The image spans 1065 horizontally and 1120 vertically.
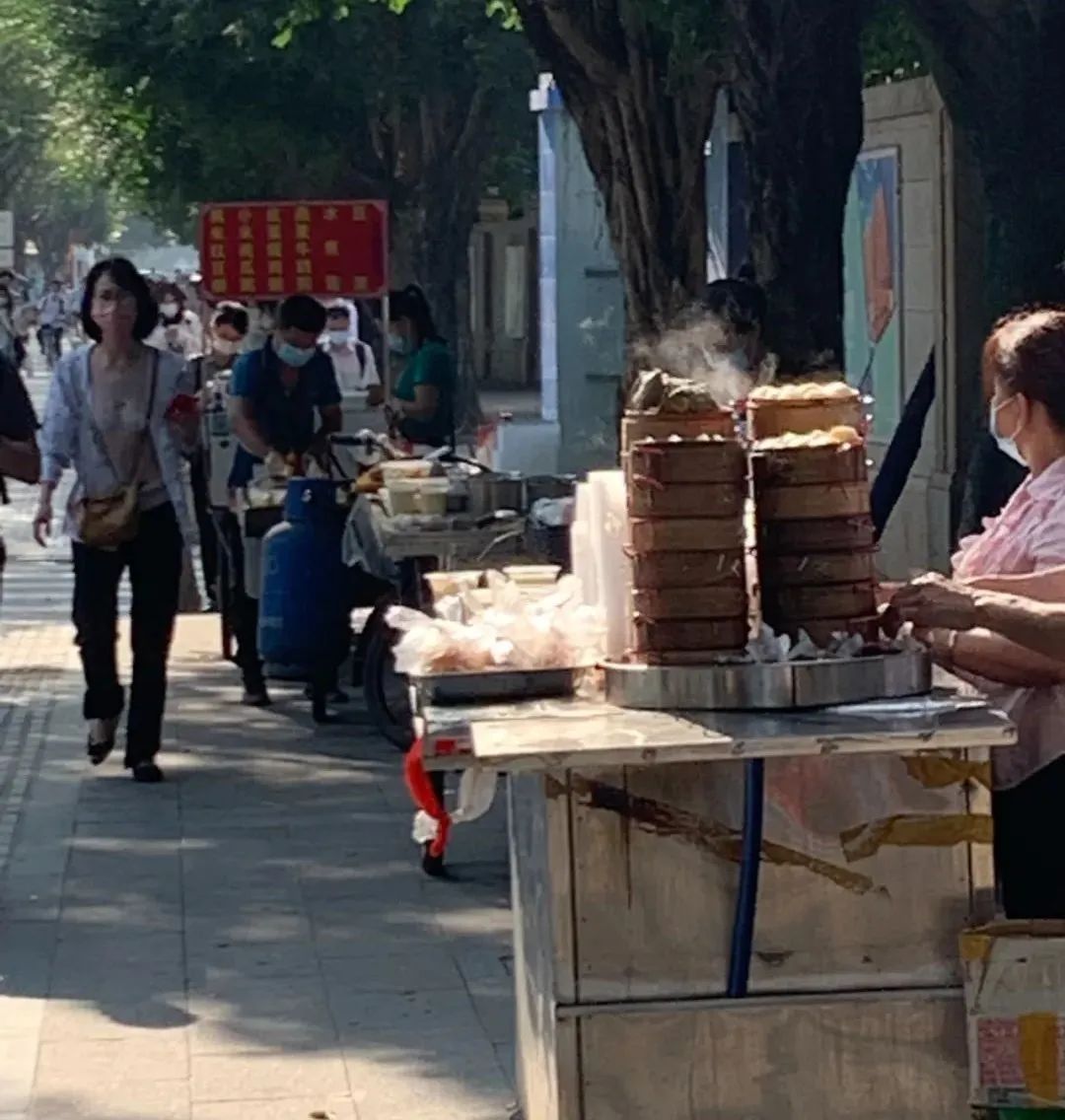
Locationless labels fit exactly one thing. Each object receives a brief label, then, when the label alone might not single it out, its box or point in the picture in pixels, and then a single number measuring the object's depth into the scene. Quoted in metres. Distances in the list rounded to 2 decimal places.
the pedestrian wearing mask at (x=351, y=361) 19.41
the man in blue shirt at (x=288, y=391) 12.02
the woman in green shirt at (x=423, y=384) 13.59
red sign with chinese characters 15.95
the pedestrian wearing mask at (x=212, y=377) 14.46
